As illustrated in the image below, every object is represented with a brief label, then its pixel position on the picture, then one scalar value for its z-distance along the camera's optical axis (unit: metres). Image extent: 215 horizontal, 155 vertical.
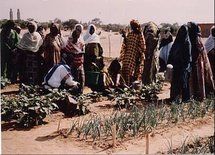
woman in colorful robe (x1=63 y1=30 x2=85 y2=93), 7.78
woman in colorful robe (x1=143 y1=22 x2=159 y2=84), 8.27
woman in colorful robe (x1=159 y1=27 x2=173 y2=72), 10.81
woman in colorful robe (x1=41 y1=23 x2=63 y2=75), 7.92
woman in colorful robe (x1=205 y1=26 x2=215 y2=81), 7.95
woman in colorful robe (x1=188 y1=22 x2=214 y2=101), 7.47
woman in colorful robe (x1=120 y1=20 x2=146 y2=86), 8.12
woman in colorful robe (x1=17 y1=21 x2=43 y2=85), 8.38
